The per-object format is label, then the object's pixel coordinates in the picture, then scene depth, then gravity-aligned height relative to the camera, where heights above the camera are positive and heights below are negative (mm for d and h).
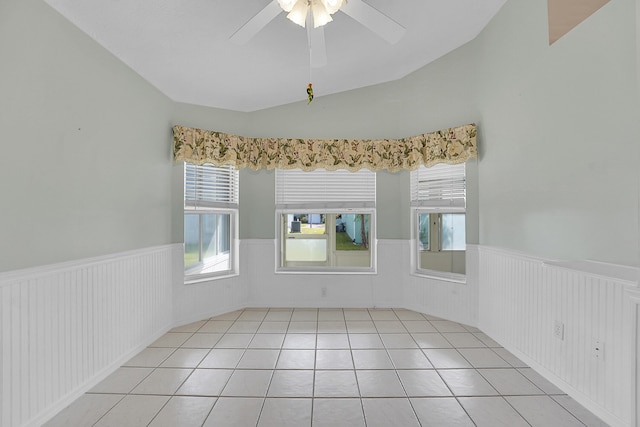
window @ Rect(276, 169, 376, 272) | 4008 -44
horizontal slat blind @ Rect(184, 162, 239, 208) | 3568 +365
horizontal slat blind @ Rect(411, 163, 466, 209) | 3455 +351
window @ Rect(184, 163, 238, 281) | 3596 -40
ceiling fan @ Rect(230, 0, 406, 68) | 1664 +1106
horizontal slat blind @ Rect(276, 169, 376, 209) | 4008 +369
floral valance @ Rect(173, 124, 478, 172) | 3678 +783
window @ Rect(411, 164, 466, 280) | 3502 -30
